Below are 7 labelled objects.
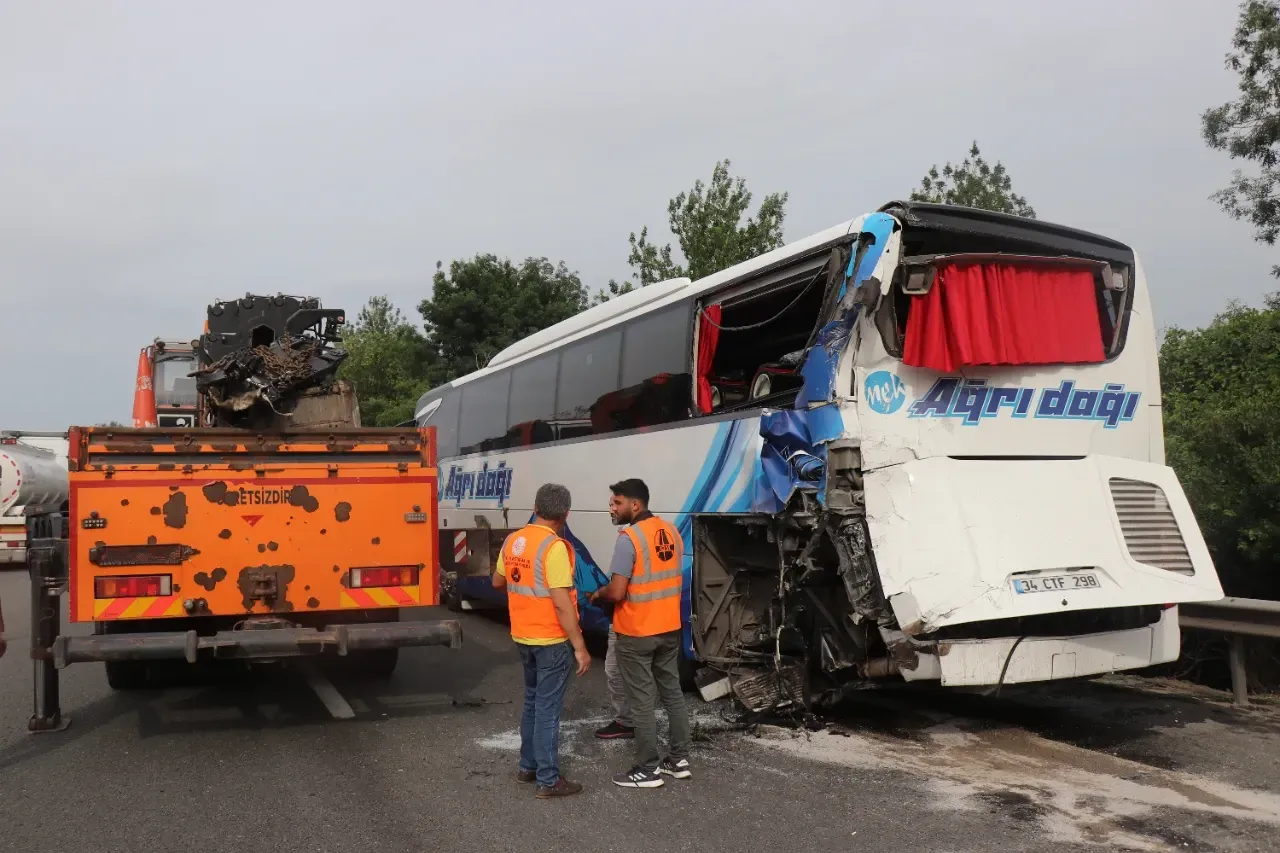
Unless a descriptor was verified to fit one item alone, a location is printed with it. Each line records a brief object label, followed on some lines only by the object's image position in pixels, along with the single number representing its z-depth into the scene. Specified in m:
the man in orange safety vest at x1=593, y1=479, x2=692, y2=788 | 6.12
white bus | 6.34
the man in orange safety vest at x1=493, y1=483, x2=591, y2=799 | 5.79
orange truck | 6.82
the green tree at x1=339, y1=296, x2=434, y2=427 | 33.72
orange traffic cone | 13.35
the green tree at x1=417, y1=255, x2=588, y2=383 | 33.91
